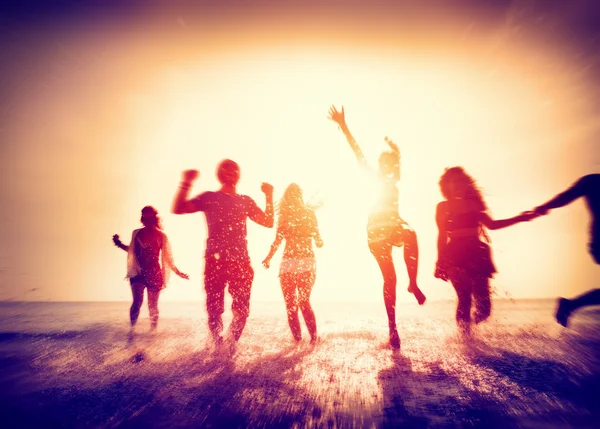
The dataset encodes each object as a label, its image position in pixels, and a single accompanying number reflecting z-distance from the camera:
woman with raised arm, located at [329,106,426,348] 4.34
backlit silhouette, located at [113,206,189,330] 5.55
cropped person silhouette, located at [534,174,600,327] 3.67
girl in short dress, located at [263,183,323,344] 4.66
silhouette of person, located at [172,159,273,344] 4.10
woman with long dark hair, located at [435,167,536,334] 4.18
